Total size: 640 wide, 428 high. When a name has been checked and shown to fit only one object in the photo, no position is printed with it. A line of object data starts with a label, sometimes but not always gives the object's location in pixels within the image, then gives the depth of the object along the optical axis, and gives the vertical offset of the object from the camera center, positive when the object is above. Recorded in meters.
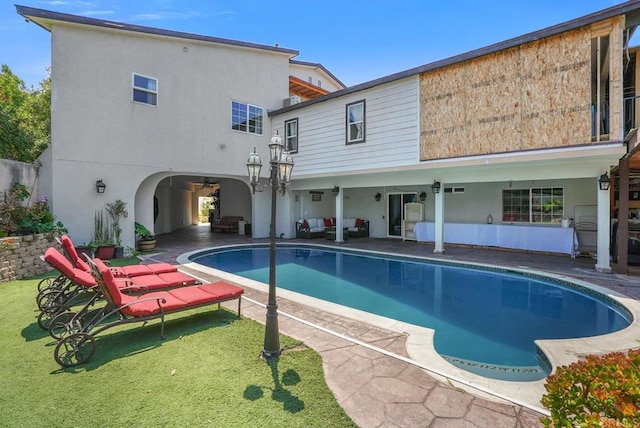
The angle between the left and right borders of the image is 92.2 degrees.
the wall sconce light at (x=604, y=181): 8.41 +0.90
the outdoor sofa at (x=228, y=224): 19.62 -0.74
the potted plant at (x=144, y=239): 12.46 -1.10
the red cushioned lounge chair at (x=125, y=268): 5.91 -1.29
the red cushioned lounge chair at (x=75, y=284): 5.02 -1.40
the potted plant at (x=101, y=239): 10.84 -0.99
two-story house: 7.81 +2.90
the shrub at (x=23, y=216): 8.23 -0.14
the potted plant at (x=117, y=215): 11.50 -0.11
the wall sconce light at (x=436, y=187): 11.70 +1.01
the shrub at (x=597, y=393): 1.45 -0.93
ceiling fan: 19.39 +2.03
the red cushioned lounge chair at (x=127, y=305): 3.79 -1.41
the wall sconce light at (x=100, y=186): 11.12 +0.94
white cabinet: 15.66 -0.24
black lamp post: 3.91 +0.39
